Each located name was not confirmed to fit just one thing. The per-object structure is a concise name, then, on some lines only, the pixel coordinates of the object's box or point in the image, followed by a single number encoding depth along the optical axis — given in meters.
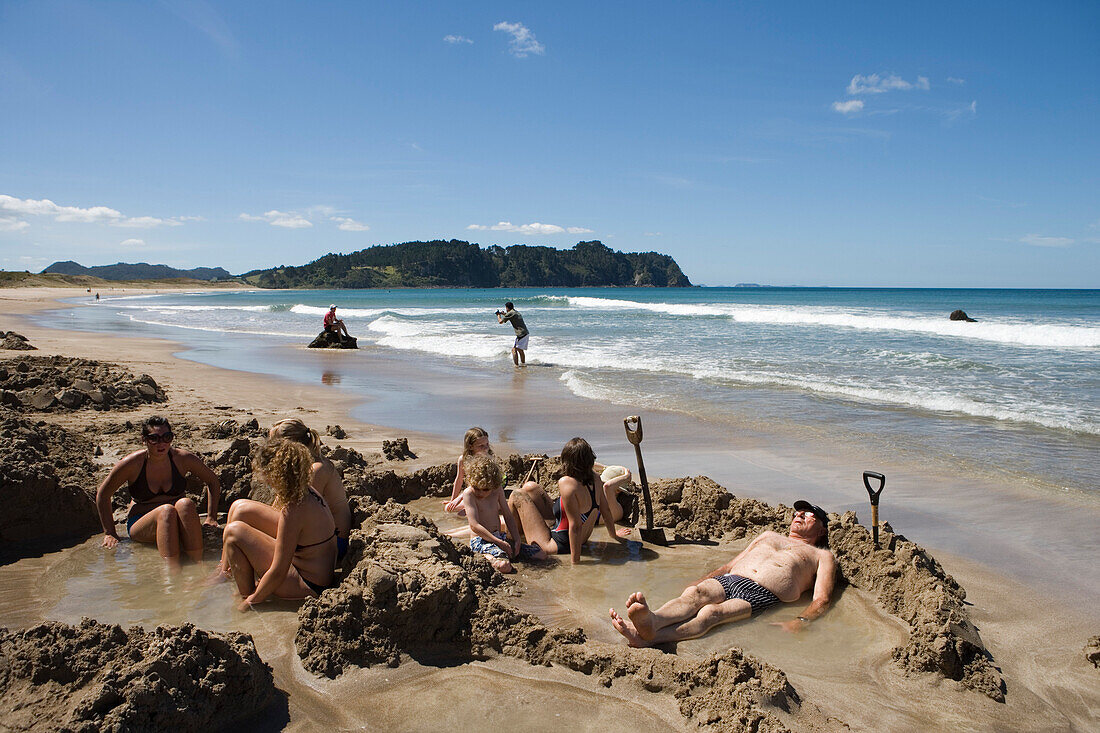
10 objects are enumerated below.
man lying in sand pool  3.77
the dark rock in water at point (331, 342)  21.33
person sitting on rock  20.86
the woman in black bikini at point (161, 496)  4.90
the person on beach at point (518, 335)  17.24
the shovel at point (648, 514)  5.44
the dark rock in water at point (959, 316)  36.56
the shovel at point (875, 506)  4.49
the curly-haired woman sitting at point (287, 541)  3.94
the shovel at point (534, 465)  6.38
